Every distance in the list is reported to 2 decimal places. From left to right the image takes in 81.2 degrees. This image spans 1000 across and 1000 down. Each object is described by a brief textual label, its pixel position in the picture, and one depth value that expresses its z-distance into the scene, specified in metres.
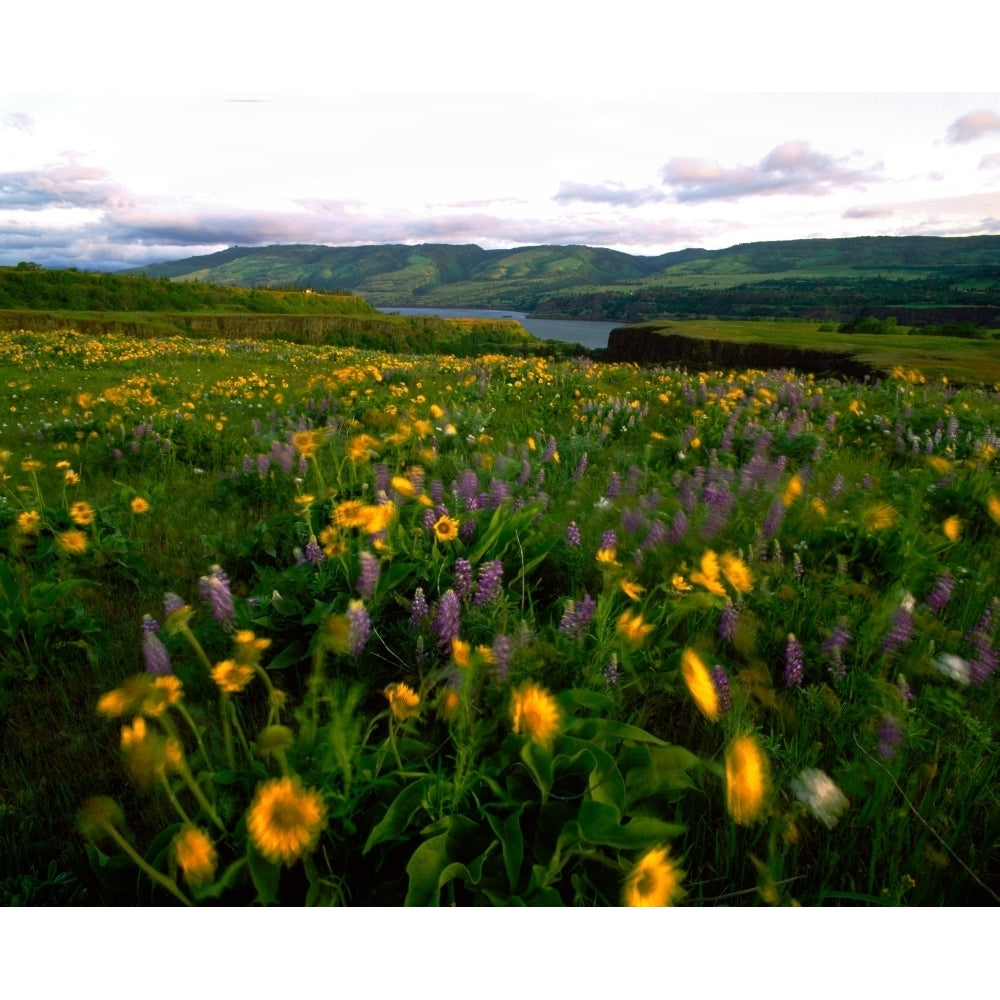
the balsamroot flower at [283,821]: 1.04
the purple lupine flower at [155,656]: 1.62
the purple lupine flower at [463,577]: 2.20
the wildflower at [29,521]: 3.08
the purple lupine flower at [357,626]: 1.81
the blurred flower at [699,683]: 1.40
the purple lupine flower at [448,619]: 1.96
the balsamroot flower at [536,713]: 1.29
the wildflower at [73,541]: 2.58
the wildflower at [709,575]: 1.87
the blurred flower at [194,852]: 1.04
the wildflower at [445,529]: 2.19
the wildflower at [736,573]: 2.03
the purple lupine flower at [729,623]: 2.06
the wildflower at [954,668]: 1.82
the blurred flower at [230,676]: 1.36
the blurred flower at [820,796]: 1.34
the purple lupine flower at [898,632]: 1.95
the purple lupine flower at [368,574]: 2.05
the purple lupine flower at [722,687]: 1.74
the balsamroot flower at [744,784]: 1.22
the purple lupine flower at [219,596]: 1.98
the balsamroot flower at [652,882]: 1.11
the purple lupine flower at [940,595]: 2.23
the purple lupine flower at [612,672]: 1.76
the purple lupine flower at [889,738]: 1.49
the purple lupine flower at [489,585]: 2.13
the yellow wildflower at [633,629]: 1.70
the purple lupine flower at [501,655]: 1.66
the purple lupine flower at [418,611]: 2.05
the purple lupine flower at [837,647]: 1.89
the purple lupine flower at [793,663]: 1.90
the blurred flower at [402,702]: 1.33
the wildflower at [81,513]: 2.95
